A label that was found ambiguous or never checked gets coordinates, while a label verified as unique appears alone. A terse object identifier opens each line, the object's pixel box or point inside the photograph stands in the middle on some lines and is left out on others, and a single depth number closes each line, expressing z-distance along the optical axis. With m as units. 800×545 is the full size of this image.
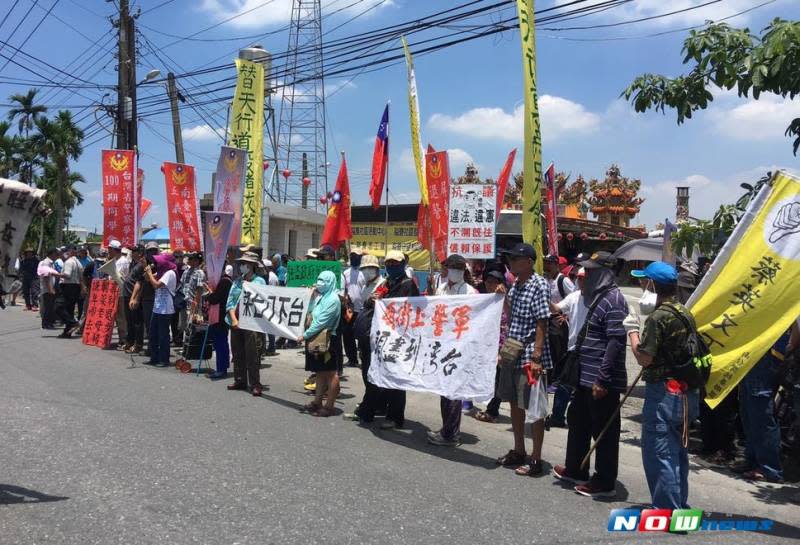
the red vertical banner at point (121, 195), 12.43
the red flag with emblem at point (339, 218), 11.25
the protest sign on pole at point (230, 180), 10.38
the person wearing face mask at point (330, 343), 6.70
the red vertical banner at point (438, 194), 9.85
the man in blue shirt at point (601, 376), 4.64
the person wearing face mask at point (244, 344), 7.89
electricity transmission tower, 23.09
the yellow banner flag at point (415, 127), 10.26
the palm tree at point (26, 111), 36.81
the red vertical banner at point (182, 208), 11.69
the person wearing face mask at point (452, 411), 5.95
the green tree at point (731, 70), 5.12
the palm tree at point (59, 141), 34.22
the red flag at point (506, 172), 11.51
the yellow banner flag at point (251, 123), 11.14
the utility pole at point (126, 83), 18.98
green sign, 9.22
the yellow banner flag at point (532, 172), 6.36
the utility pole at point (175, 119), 20.59
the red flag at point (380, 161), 11.22
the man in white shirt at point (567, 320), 6.37
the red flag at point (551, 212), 10.43
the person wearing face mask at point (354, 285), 8.59
